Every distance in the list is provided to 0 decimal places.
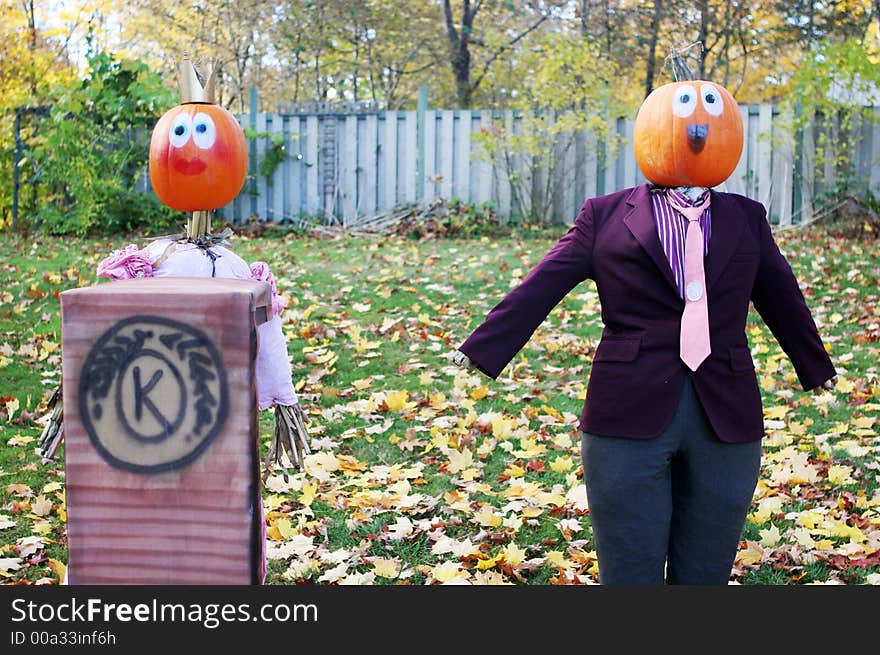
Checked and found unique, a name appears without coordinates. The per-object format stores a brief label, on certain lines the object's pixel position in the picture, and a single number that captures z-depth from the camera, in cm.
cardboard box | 238
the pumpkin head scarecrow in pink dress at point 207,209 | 331
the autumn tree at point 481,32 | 1983
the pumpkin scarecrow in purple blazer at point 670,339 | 282
